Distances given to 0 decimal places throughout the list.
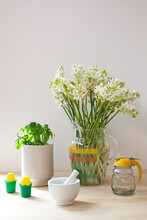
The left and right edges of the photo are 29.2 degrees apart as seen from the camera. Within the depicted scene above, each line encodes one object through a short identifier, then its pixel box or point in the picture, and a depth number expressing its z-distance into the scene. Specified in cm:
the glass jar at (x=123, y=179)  105
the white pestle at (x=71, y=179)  100
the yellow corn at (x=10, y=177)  109
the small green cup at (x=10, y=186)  108
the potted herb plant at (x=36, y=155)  115
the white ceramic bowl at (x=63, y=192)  93
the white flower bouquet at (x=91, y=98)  111
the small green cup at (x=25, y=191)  102
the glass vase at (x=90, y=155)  115
